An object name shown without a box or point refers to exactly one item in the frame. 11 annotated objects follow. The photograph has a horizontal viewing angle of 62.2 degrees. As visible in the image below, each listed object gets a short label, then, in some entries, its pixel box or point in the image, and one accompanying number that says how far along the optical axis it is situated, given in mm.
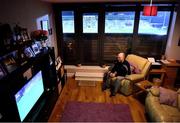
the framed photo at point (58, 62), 3852
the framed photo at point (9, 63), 1910
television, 2115
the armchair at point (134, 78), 3645
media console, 1820
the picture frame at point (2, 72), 1752
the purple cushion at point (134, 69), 3874
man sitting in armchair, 3762
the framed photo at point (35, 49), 2626
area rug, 2998
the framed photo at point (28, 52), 2382
